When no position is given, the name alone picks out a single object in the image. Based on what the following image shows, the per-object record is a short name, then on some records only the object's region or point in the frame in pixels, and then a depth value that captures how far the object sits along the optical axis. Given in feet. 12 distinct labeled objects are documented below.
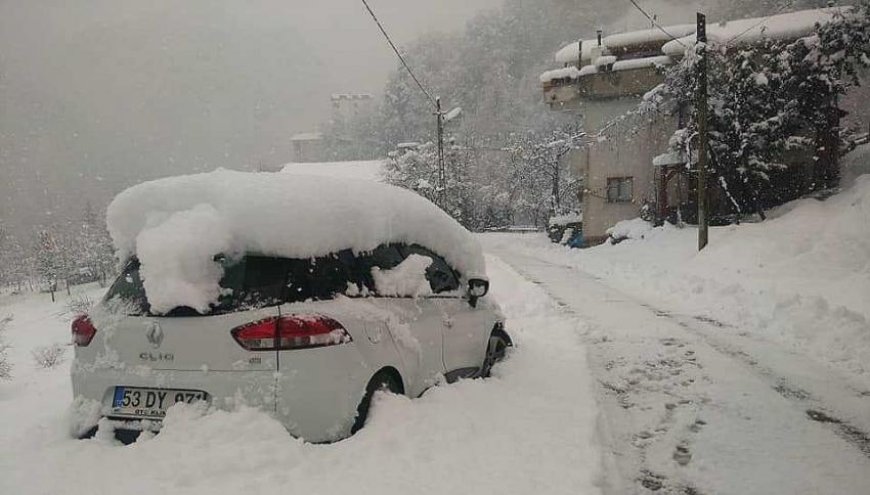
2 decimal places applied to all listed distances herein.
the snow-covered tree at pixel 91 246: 276.98
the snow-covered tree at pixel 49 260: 253.24
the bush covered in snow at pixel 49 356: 45.81
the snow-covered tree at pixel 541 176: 177.68
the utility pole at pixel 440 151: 90.40
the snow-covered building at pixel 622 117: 83.35
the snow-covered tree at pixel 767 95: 66.74
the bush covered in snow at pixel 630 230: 77.92
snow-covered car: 10.72
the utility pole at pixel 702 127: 52.08
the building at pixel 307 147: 331.57
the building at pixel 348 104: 342.58
